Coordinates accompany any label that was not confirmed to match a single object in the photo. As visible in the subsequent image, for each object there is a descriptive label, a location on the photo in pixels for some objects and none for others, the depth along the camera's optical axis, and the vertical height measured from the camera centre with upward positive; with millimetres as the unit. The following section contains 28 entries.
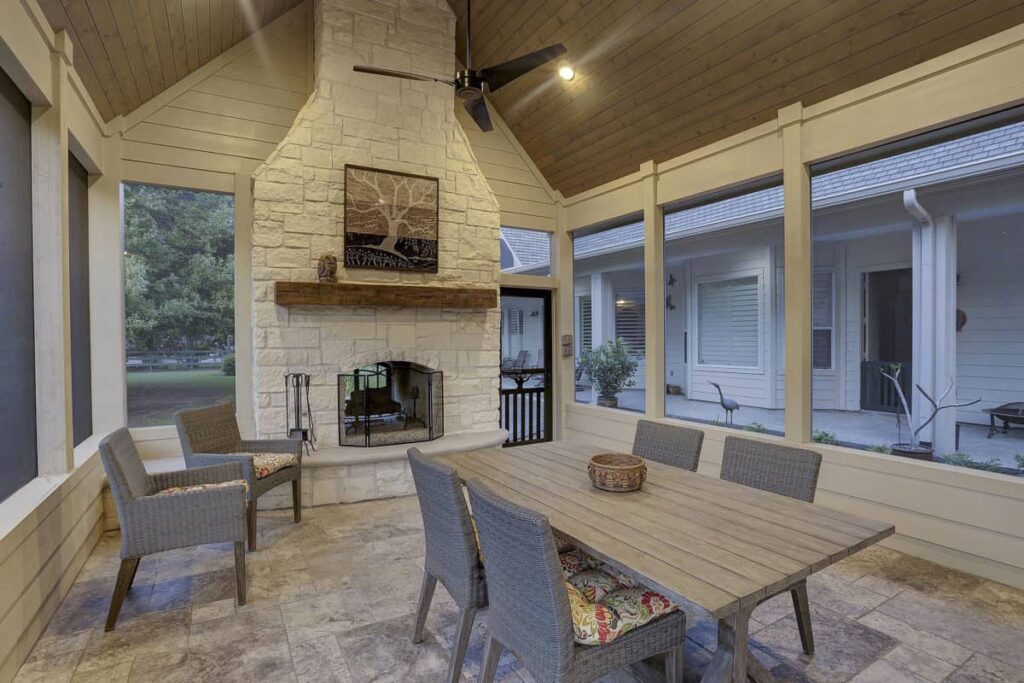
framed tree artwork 4598 +1056
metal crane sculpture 4910 -703
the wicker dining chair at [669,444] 2891 -648
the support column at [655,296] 5180 +376
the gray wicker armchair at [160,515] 2514 -905
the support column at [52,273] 2742 +349
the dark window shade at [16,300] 2449 +192
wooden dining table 1468 -695
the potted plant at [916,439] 3536 -765
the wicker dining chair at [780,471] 2295 -667
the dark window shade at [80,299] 3654 +293
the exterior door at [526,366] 6152 -386
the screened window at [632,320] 5570 +156
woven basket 2236 -617
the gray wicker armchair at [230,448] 3396 -801
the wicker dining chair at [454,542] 1933 -810
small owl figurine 4391 +573
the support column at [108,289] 4039 +386
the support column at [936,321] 3531 +67
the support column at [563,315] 6289 +233
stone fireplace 4344 +1120
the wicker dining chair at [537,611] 1475 -845
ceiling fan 3080 +1651
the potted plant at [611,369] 5828 -412
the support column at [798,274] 3908 +449
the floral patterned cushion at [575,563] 2062 -942
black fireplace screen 4723 -672
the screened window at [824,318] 4186 +116
